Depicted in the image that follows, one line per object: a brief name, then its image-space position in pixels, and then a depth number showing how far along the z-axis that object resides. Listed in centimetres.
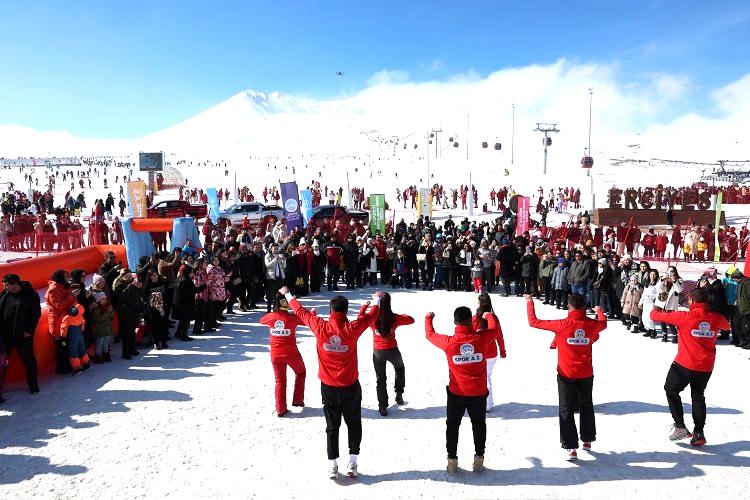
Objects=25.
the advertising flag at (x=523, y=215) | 1961
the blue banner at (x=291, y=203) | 1831
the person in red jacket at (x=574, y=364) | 505
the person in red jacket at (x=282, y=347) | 600
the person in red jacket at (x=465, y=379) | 466
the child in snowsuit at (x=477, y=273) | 1392
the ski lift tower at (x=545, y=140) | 4758
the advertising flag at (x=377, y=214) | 2002
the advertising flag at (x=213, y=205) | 2520
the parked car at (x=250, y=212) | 2594
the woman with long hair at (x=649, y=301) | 970
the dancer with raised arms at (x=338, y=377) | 474
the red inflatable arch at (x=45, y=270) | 738
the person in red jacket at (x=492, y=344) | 584
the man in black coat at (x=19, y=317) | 660
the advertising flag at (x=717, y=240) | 1803
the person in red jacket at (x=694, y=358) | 524
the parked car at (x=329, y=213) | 2657
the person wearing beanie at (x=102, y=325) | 790
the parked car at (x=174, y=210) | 2677
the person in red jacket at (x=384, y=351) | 586
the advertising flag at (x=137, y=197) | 1944
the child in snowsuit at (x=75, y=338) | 737
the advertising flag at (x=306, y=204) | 2273
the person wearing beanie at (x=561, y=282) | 1178
